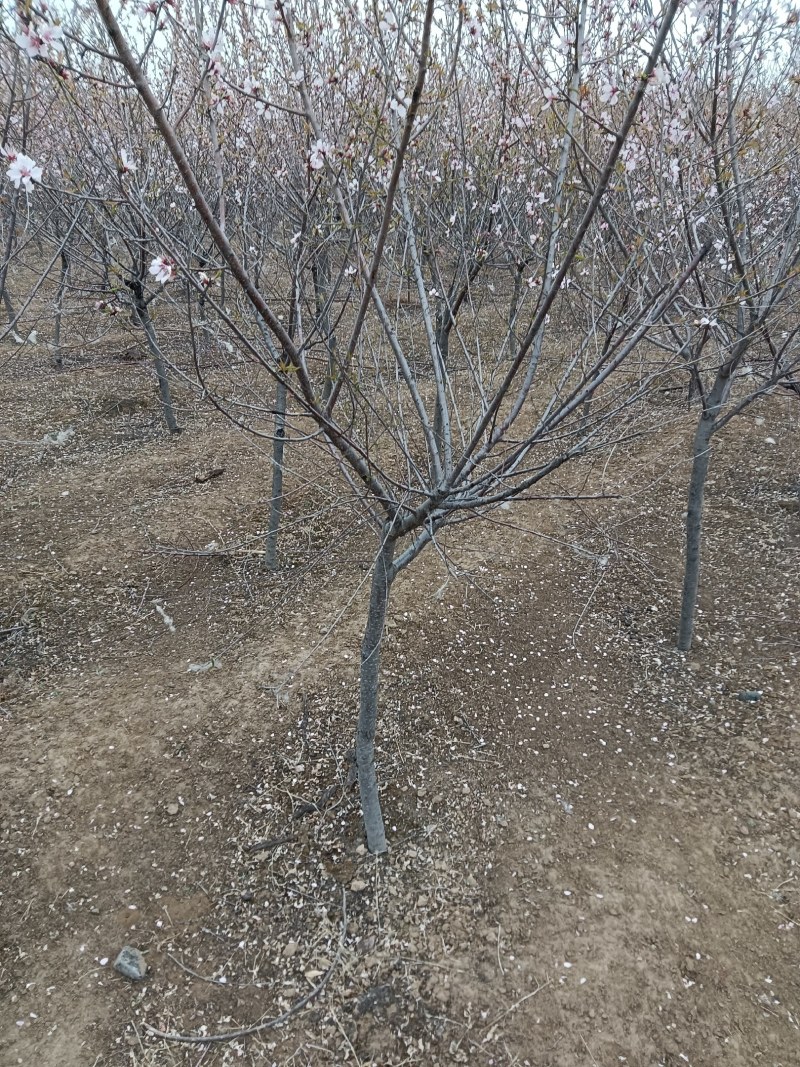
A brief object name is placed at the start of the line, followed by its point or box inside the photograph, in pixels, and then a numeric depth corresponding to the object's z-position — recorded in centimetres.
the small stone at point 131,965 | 289
